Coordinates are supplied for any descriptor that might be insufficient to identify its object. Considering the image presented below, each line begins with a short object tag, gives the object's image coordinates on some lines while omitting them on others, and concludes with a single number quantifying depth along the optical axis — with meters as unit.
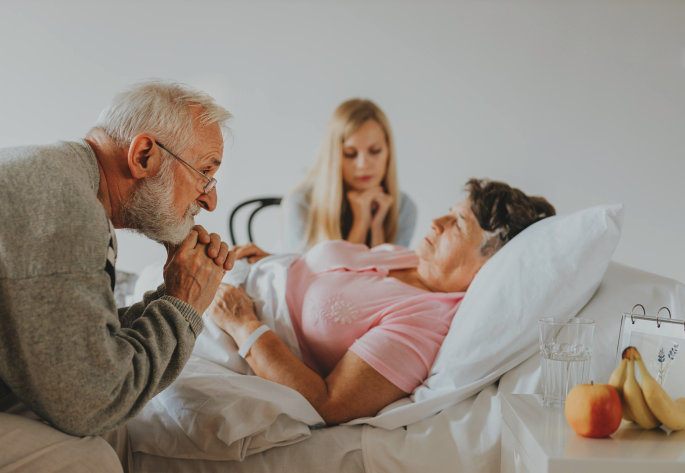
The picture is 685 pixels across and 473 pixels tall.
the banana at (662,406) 0.97
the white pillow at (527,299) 1.34
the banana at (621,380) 1.00
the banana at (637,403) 0.98
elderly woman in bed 1.41
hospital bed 1.23
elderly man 0.89
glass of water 1.10
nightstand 0.86
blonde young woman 3.01
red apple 0.94
